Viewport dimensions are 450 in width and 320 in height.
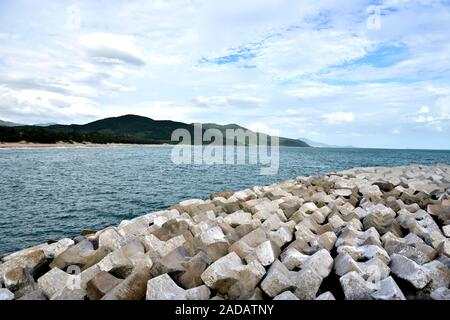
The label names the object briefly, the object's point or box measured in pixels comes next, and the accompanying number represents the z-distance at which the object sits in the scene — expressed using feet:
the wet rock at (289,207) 29.30
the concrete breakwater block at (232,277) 15.74
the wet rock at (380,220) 24.93
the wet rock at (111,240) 22.24
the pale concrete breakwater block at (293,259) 18.35
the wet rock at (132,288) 15.04
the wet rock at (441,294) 14.67
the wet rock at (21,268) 17.40
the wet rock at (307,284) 15.44
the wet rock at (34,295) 15.97
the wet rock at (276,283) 15.47
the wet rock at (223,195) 37.17
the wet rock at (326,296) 14.19
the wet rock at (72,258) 20.26
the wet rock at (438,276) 15.84
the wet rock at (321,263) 16.76
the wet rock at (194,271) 16.57
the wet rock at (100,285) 15.79
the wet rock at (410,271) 15.88
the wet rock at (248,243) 19.13
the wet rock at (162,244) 20.67
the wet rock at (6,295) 15.96
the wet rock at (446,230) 23.78
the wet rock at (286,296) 14.39
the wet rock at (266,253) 18.52
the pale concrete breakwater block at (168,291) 14.74
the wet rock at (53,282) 17.08
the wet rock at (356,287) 14.96
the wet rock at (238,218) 25.99
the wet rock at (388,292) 14.37
